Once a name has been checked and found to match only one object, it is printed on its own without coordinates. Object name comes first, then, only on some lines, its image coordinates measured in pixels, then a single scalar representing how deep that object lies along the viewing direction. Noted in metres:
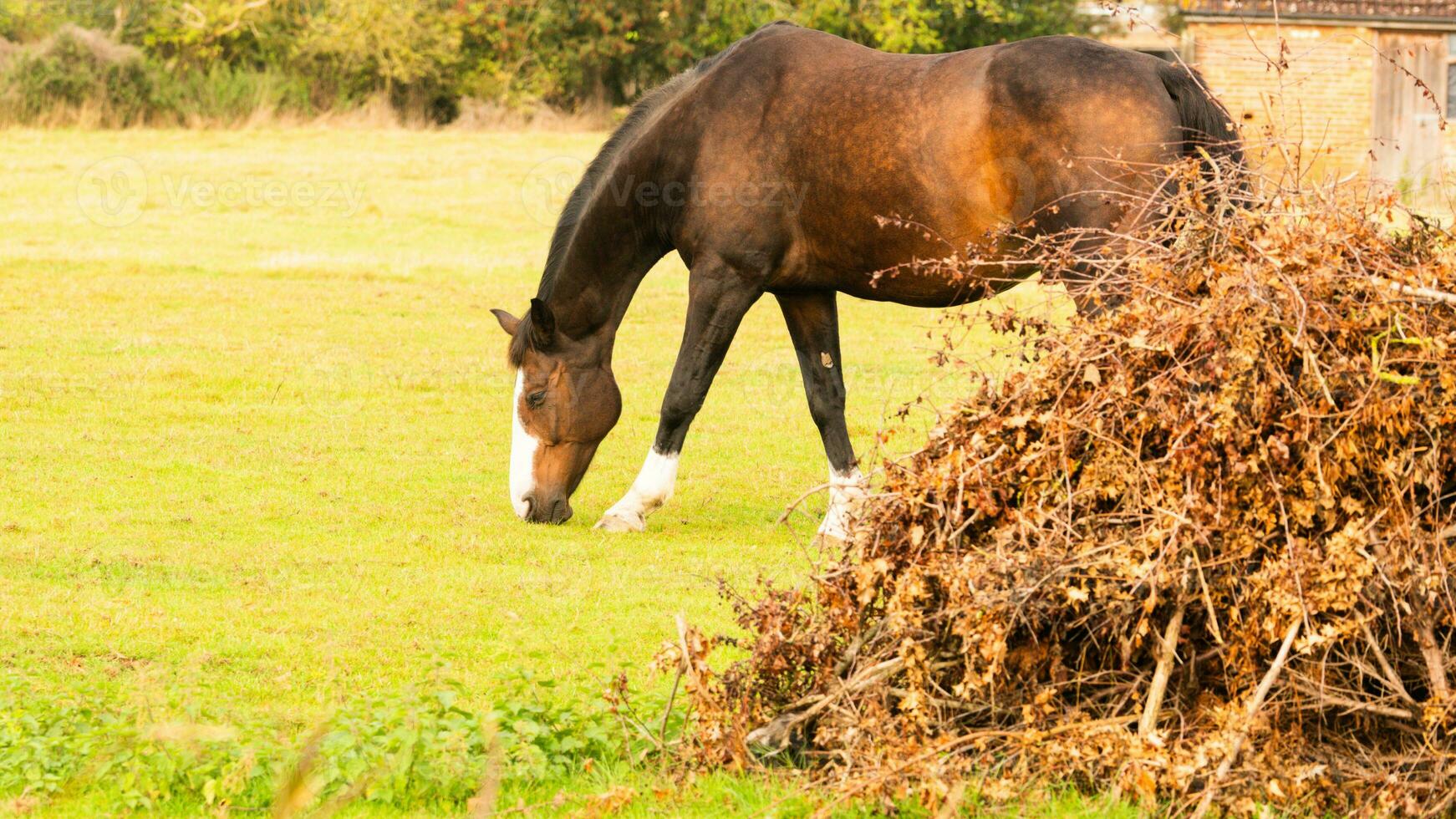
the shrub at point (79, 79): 64.12
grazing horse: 15.28
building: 58.31
